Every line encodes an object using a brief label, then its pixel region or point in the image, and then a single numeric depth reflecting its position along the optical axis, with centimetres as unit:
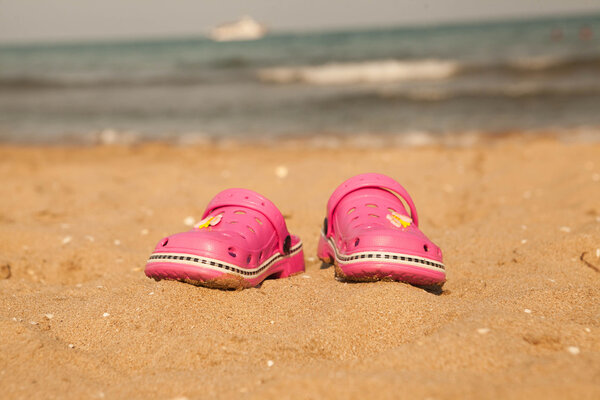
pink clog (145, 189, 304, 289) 106
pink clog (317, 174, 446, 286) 106
